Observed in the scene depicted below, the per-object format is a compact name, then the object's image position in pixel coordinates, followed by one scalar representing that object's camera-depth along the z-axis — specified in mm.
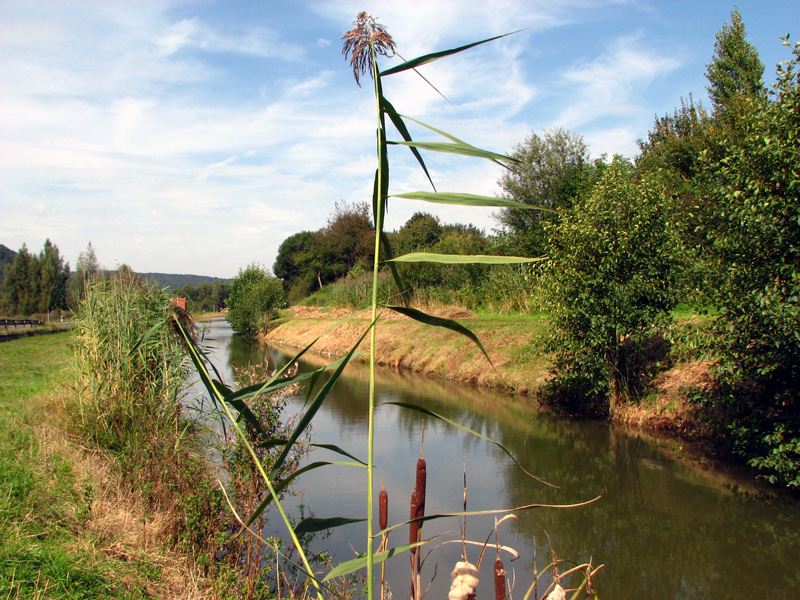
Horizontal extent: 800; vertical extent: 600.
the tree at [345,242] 41625
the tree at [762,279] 5973
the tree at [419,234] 31578
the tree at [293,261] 44125
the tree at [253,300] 34969
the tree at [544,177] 21312
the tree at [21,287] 52062
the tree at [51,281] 52062
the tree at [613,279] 8836
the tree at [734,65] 21609
